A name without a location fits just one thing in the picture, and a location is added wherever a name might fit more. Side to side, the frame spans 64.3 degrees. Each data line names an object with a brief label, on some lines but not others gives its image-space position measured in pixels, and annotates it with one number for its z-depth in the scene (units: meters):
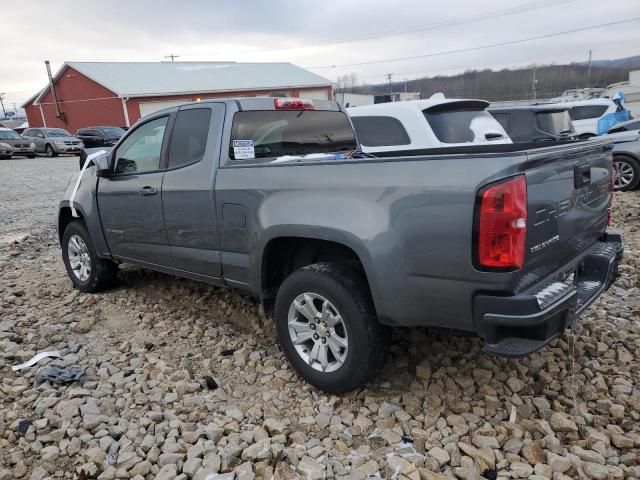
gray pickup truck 2.47
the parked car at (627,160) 9.30
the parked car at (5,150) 24.62
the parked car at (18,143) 25.05
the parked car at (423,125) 6.04
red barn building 33.31
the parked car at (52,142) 25.86
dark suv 9.67
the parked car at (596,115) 14.01
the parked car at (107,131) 23.75
